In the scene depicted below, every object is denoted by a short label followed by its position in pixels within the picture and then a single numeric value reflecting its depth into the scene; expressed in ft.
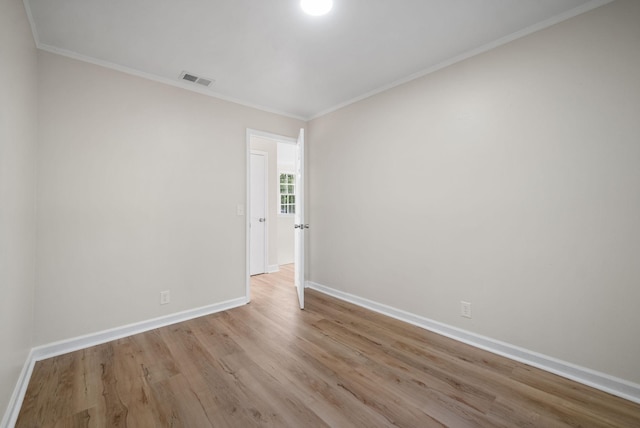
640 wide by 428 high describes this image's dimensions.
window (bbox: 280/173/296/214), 20.12
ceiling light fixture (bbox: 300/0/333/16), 5.90
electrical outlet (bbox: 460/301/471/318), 7.95
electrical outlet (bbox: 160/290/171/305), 9.18
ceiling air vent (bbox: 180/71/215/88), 9.03
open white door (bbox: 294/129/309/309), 10.72
